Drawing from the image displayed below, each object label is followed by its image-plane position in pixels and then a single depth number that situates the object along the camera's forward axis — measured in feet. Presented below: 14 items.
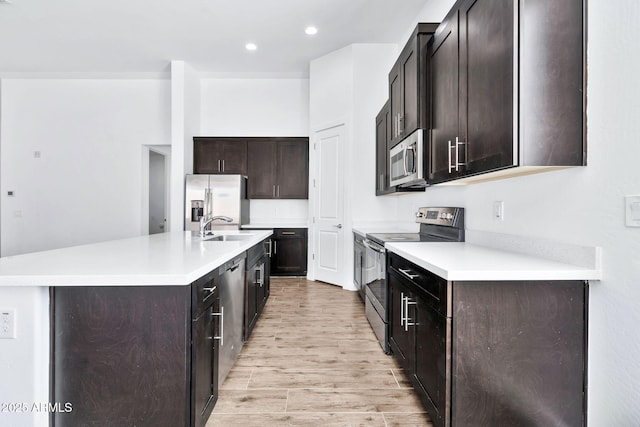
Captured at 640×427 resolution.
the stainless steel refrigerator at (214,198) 16.92
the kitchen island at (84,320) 4.28
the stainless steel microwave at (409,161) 7.59
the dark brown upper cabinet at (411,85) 7.46
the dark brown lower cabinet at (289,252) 17.83
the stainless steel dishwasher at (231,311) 6.32
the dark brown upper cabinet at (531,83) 4.39
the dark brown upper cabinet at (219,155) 18.63
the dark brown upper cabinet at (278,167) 18.79
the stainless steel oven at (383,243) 8.39
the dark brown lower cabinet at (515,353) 4.47
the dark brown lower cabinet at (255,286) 8.67
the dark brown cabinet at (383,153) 11.73
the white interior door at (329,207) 15.65
